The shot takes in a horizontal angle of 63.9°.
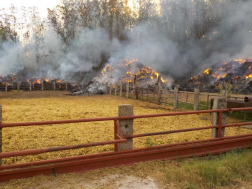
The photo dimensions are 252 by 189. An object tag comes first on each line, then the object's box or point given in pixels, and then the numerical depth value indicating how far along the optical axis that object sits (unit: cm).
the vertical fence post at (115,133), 388
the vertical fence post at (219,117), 477
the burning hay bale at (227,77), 2505
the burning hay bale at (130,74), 3244
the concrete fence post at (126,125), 398
